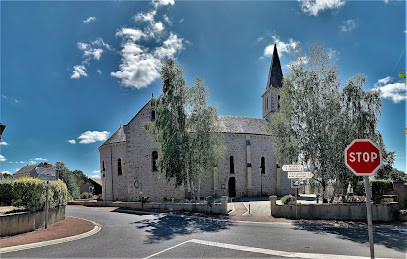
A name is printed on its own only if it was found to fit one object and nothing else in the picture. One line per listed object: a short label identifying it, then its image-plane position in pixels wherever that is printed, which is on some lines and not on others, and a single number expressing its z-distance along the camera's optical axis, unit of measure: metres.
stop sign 4.69
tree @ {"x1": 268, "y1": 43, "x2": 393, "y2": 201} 15.13
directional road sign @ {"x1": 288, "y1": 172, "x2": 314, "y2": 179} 13.25
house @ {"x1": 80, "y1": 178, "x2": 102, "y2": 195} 50.09
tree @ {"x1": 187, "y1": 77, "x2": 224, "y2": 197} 19.33
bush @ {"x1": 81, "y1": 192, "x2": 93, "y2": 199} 37.05
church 27.03
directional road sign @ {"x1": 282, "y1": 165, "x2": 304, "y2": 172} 13.50
